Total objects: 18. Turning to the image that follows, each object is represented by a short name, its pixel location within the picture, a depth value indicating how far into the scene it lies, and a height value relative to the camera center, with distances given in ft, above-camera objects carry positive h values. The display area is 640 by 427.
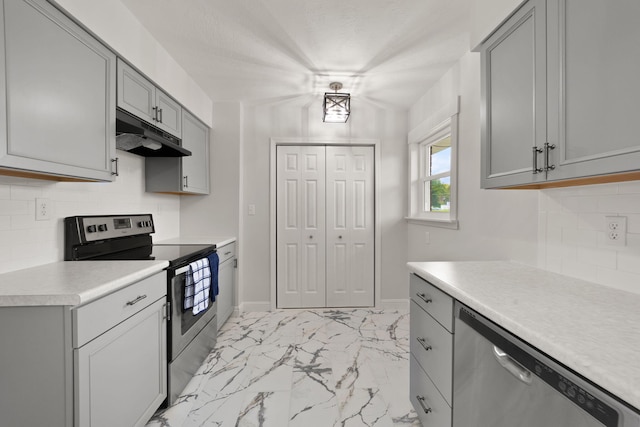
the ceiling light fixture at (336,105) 9.10 +3.28
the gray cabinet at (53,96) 3.83 +1.71
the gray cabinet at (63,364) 3.55 -1.89
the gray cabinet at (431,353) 4.28 -2.24
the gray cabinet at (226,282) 9.24 -2.29
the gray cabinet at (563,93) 2.92 +1.43
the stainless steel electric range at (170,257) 5.85 -0.99
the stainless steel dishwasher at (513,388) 2.16 -1.56
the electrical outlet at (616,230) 3.93 -0.22
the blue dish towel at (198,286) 6.37 -1.67
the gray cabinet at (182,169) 8.73 +1.26
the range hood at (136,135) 5.97 +1.61
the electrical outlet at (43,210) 5.34 +0.02
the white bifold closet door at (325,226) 11.53 -0.53
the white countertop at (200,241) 8.77 -0.91
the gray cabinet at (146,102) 5.98 +2.52
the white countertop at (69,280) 3.52 -0.97
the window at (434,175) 8.23 +1.25
